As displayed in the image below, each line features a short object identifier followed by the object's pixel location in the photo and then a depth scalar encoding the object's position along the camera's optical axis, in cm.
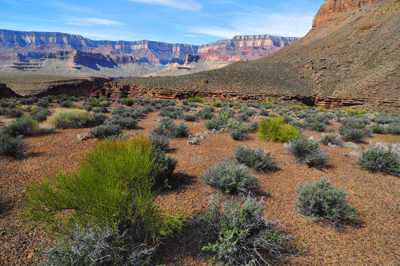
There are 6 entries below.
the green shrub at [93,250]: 160
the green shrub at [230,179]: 328
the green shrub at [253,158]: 435
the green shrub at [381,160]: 425
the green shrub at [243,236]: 201
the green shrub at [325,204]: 270
